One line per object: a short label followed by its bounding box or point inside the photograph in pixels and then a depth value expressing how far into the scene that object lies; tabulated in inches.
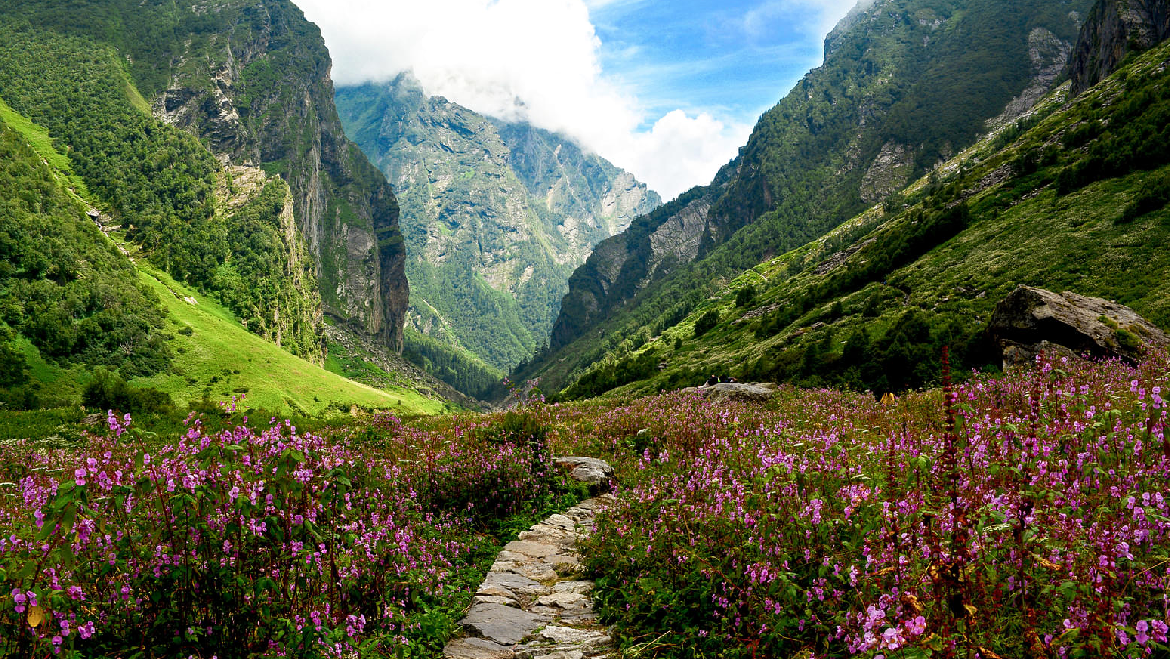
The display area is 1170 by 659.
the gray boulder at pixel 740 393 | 884.0
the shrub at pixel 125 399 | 1879.7
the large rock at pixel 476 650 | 215.2
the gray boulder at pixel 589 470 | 460.4
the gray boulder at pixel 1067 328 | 660.1
